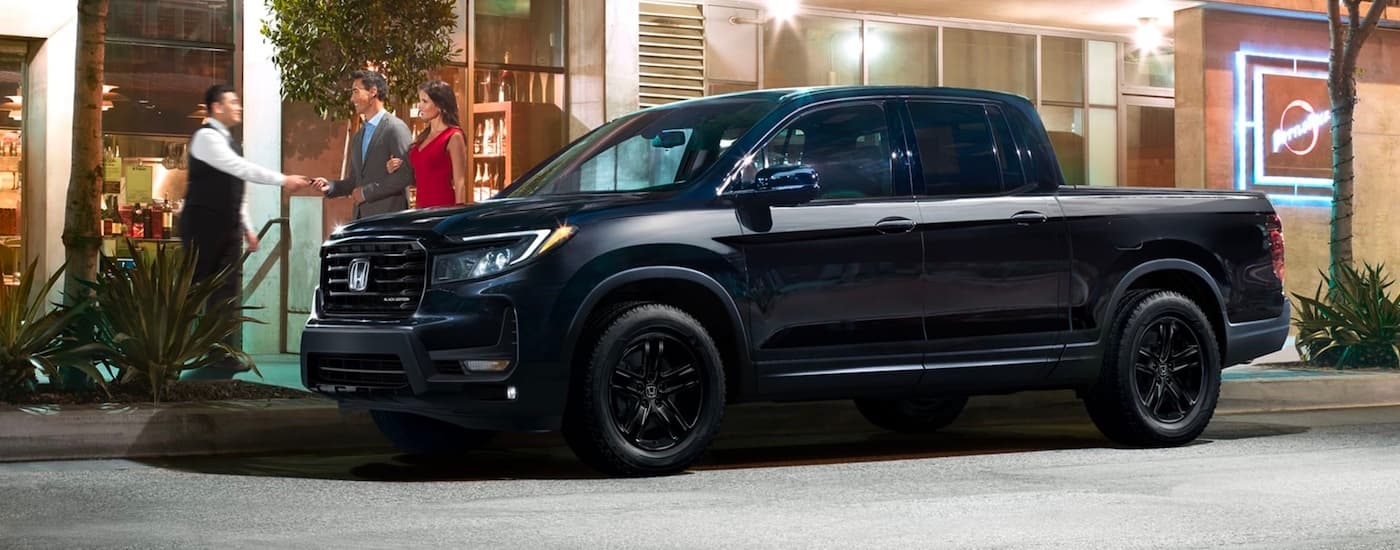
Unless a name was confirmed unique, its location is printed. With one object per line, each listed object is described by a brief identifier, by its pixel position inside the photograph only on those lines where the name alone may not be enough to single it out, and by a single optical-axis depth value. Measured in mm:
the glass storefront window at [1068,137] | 25812
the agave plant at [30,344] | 11047
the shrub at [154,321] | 11219
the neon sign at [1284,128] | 24578
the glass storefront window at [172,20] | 17469
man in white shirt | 12430
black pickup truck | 9141
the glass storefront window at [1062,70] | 25750
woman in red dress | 12641
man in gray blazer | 12711
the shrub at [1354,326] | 15953
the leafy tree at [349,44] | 16359
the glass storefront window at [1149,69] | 26516
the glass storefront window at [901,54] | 24219
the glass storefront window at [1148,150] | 26469
